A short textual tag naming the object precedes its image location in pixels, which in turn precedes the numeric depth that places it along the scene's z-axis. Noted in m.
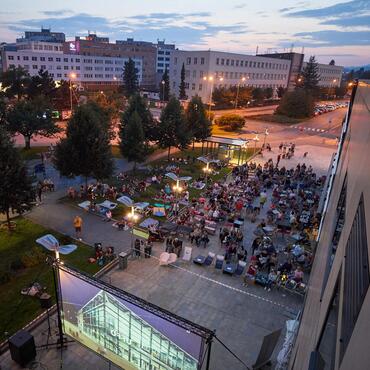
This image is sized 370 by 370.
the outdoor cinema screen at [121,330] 8.79
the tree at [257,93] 88.81
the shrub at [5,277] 15.00
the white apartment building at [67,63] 91.31
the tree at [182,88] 88.50
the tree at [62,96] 59.53
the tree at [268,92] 93.04
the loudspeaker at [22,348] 10.91
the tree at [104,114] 37.22
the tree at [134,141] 30.59
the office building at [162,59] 139.88
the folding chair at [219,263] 17.22
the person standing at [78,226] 19.38
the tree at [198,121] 39.69
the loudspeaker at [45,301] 13.52
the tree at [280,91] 102.31
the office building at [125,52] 111.22
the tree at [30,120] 33.94
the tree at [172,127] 35.34
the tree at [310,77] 97.38
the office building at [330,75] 130.62
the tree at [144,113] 35.31
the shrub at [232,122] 55.12
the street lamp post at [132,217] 19.42
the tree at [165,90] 91.99
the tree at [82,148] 23.98
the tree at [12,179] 17.77
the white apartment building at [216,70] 84.00
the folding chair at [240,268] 16.78
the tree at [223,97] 77.75
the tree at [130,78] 90.97
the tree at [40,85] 56.38
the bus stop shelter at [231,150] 36.44
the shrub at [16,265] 16.02
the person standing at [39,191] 23.53
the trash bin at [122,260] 16.75
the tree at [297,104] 72.94
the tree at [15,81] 57.12
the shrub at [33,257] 16.31
